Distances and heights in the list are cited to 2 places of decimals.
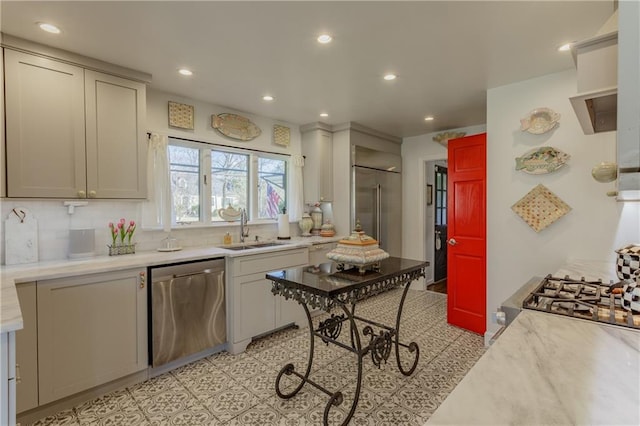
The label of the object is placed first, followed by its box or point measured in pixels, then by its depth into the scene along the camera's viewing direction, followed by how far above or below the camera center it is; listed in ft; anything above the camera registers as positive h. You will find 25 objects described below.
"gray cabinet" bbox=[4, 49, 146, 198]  7.10 +2.04
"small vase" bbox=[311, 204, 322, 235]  14.73 -0.45
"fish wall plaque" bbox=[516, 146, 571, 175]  8.98 +1.44
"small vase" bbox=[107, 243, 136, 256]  8.97 -1.08
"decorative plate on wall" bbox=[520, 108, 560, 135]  9.05 +2.62
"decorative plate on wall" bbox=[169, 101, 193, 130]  10.58 +3.32
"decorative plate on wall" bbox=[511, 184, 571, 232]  9.04 +0.03
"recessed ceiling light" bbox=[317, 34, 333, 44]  7.08 +3.95
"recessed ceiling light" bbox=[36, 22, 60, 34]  6.60 +3.98
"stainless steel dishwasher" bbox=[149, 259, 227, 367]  8.20 -2.75
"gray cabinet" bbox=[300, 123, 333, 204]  14.33 +2.22
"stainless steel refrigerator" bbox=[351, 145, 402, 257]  14.74 +0.75
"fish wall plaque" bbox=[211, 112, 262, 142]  11.73 +3.33
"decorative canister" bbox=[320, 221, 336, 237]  14.20 -0.91
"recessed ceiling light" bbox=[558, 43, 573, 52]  7.50 +3.94
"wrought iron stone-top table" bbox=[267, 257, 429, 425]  6.01 -1.64
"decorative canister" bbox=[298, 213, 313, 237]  14.29 -0.62
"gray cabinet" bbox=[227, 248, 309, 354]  9.64 -2.95
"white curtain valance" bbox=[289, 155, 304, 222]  14.21 +0.86
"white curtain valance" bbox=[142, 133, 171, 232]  9.85 +0.81
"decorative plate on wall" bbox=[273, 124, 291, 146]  13.71 +3.38
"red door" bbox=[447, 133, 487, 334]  10.94 -0.86
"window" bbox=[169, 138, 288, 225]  11.16 +1.19
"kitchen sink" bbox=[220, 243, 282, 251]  11.30 -1.31
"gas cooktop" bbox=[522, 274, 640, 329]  3.98 -1.37
